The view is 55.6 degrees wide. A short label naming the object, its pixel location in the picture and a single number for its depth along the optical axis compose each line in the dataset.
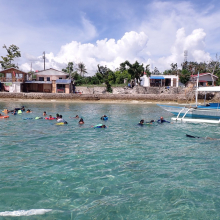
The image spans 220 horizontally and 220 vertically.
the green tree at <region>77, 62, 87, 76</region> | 74.42
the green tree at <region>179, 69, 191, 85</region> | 63.91
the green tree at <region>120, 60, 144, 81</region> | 54.34
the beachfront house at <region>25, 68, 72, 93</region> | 54.25
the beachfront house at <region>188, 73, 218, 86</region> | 61.74
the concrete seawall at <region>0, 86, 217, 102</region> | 47.97
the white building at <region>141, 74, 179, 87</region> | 63.06
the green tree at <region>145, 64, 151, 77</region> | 56.98
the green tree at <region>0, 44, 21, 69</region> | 62.22
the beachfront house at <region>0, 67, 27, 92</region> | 52.22
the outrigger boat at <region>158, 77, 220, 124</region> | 22.94
